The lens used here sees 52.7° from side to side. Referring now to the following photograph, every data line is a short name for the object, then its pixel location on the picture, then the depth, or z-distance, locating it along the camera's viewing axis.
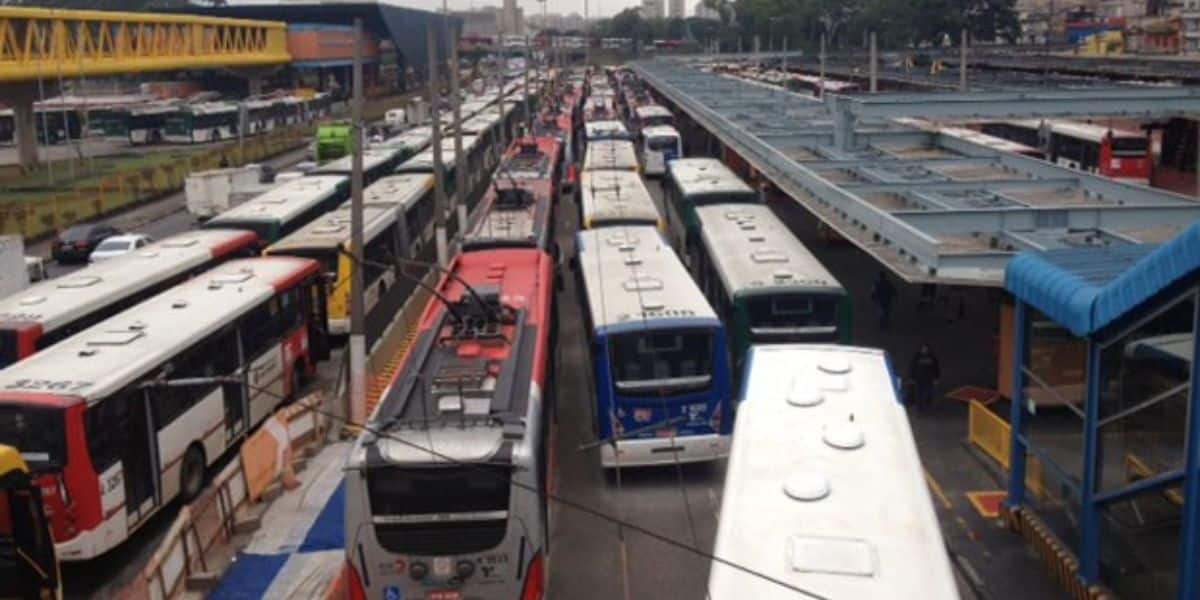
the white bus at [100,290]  14.80
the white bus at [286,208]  23.75
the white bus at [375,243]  21.05
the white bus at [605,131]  41.72
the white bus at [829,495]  7.25
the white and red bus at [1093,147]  33.66
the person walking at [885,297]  21.53
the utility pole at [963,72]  39.34
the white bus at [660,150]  43.03
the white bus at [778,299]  16.11
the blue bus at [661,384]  14.10
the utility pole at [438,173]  24.48
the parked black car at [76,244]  31.50
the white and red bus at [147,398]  11.57
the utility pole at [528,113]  50.06
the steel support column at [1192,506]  8.95
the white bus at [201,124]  63.12
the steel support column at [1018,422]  12.73
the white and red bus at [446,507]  9.74
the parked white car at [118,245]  28.47
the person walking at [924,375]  17.05
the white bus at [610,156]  32.38
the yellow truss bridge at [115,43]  43.65
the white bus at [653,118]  50.38
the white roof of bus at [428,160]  32.62
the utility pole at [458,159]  27.47
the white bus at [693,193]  24.81
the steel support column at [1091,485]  10.71
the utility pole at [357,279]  16.53
